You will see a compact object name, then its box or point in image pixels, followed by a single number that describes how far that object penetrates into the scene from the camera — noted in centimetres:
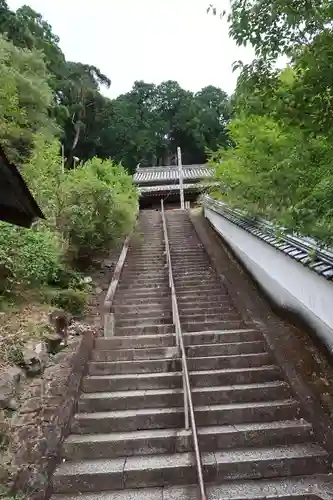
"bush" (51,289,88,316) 763
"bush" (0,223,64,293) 656
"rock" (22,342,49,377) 549
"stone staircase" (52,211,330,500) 406
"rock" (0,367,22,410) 474
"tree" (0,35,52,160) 840
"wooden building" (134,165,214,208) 2917
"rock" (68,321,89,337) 693
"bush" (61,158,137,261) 910
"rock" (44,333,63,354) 621
